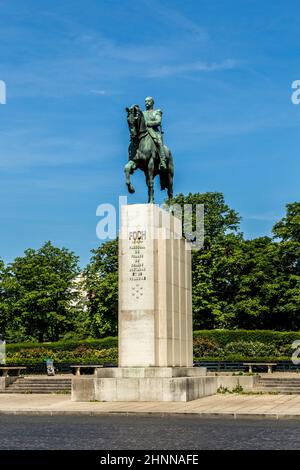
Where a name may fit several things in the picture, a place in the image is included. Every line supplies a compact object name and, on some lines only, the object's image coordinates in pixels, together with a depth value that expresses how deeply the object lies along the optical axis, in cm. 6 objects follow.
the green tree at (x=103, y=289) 7100
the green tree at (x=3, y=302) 7631
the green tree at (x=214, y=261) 6669
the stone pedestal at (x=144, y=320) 2767
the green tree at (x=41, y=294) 7600
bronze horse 3001
